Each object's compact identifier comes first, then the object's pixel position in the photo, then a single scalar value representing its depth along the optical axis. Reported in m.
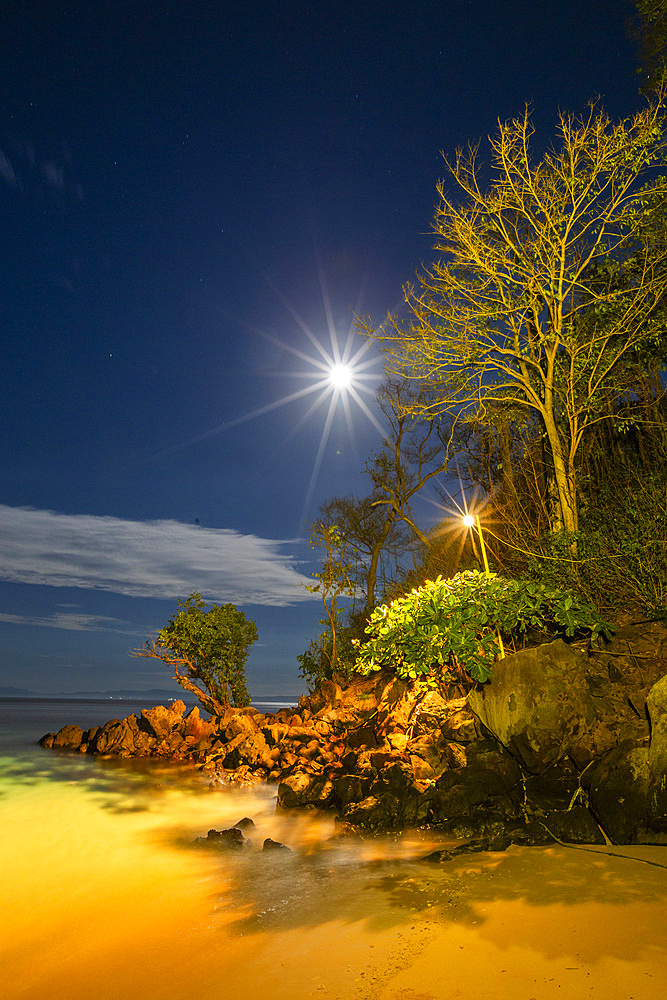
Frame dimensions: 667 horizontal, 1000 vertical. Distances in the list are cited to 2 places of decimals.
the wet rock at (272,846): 7.66
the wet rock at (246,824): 8.92
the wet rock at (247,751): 13.84
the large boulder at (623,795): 5.71
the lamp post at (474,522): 8.22
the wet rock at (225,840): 8.12
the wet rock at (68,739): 22.03
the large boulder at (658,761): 5.61
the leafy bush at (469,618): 7.42
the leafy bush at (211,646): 19.66
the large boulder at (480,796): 7.03
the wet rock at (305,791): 9.43
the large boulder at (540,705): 7.18
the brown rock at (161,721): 18.59
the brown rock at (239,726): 15.47
